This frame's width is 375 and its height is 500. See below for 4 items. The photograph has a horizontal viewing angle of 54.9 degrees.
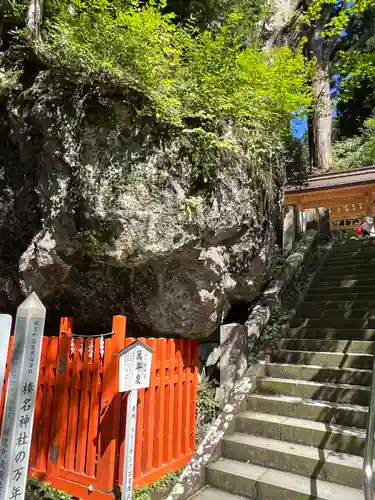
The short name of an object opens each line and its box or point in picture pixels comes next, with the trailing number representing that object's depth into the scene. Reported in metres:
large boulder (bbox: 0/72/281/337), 4.69
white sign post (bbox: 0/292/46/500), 2.66
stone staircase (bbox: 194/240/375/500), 3.83
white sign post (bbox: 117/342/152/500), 3.65
